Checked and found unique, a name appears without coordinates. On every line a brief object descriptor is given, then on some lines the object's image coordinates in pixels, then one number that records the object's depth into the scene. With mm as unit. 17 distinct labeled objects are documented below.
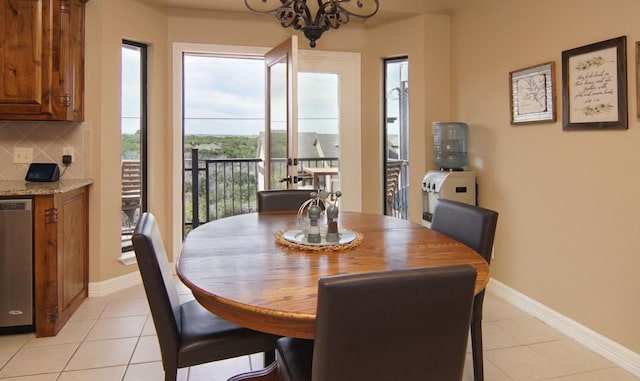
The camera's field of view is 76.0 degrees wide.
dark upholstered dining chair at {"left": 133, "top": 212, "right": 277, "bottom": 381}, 1348
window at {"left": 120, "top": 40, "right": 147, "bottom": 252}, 3566
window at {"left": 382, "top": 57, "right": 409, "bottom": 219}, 4055
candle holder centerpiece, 1728
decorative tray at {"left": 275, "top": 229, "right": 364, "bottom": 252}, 1706
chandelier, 2100
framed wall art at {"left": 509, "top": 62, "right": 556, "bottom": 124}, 2703
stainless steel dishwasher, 2498
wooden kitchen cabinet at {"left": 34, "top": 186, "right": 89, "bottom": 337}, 2541
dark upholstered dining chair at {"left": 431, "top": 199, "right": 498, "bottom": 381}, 1865
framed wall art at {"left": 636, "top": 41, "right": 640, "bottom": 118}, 2108
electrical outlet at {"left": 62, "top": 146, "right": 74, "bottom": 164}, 3145
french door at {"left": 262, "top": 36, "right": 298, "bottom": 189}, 3352
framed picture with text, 2209
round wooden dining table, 1129
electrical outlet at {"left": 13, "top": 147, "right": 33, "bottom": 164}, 3080
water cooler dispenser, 3334
